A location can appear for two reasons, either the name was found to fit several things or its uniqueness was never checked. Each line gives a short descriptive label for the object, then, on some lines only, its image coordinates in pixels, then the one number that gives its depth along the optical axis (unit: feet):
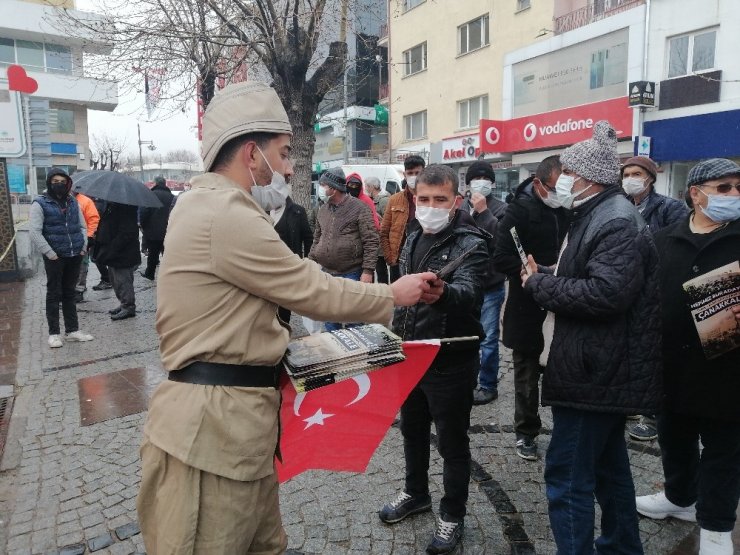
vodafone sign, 56.75
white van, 55.26
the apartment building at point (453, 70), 70.69
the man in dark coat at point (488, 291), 16.39
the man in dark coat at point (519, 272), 12.48
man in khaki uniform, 5.57
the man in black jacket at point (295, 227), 20.16
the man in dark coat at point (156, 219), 35.12
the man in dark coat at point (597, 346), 7.50
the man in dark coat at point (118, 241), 26.45
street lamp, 192.86
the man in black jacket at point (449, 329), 9.18
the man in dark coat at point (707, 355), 8.80
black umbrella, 25.81
